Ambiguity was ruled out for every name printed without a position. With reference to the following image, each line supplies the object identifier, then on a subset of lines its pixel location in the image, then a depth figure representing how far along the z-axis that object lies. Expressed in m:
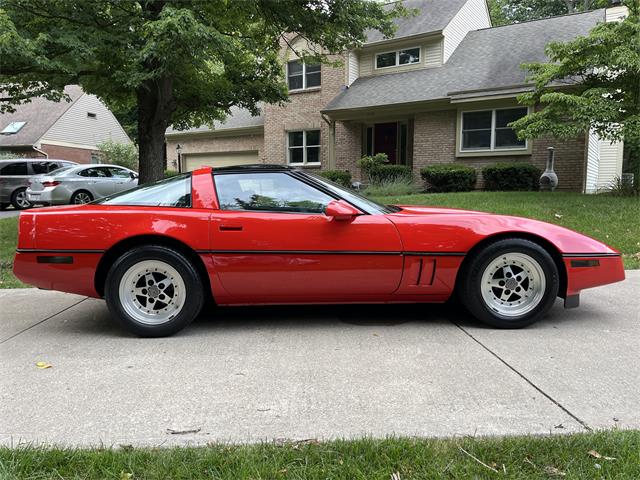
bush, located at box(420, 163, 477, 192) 14.23
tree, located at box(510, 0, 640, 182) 9.41
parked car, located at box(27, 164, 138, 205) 13.04
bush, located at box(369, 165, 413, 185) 15.91
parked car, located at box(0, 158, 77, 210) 15.38
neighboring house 27.42
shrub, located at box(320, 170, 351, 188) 16.61
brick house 14.48
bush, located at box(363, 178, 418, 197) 14.55
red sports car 3.64
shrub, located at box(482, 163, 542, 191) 13.66
